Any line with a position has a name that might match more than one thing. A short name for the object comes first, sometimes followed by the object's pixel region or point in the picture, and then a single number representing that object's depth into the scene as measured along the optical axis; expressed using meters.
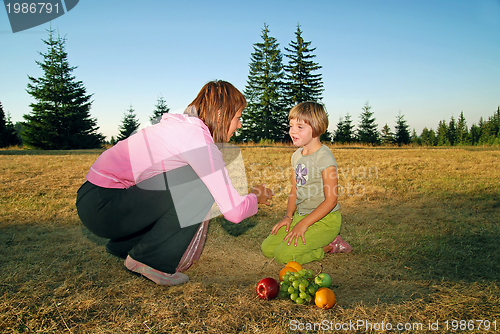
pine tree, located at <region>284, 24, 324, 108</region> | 32.59
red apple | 2.02
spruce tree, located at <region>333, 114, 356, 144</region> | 35.03
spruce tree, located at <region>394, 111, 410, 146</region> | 38.05
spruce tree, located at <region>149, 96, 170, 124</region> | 36.00
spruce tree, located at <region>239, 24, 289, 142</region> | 32.09
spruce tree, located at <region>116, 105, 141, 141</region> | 36.06
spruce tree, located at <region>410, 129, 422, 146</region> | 40.53
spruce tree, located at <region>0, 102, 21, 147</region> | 27.54
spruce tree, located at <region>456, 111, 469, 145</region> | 35.97
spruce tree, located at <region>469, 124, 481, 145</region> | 33.84
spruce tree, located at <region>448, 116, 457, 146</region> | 40.76
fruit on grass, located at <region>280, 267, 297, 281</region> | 2.30
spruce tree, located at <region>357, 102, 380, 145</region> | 38.22
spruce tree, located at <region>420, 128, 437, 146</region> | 42.09
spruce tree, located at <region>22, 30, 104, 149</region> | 27.39
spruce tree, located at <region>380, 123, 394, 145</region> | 39.41
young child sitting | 2.72
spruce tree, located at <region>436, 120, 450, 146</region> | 41.40
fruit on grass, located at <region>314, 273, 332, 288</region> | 2.09
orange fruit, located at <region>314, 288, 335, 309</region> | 1.89
